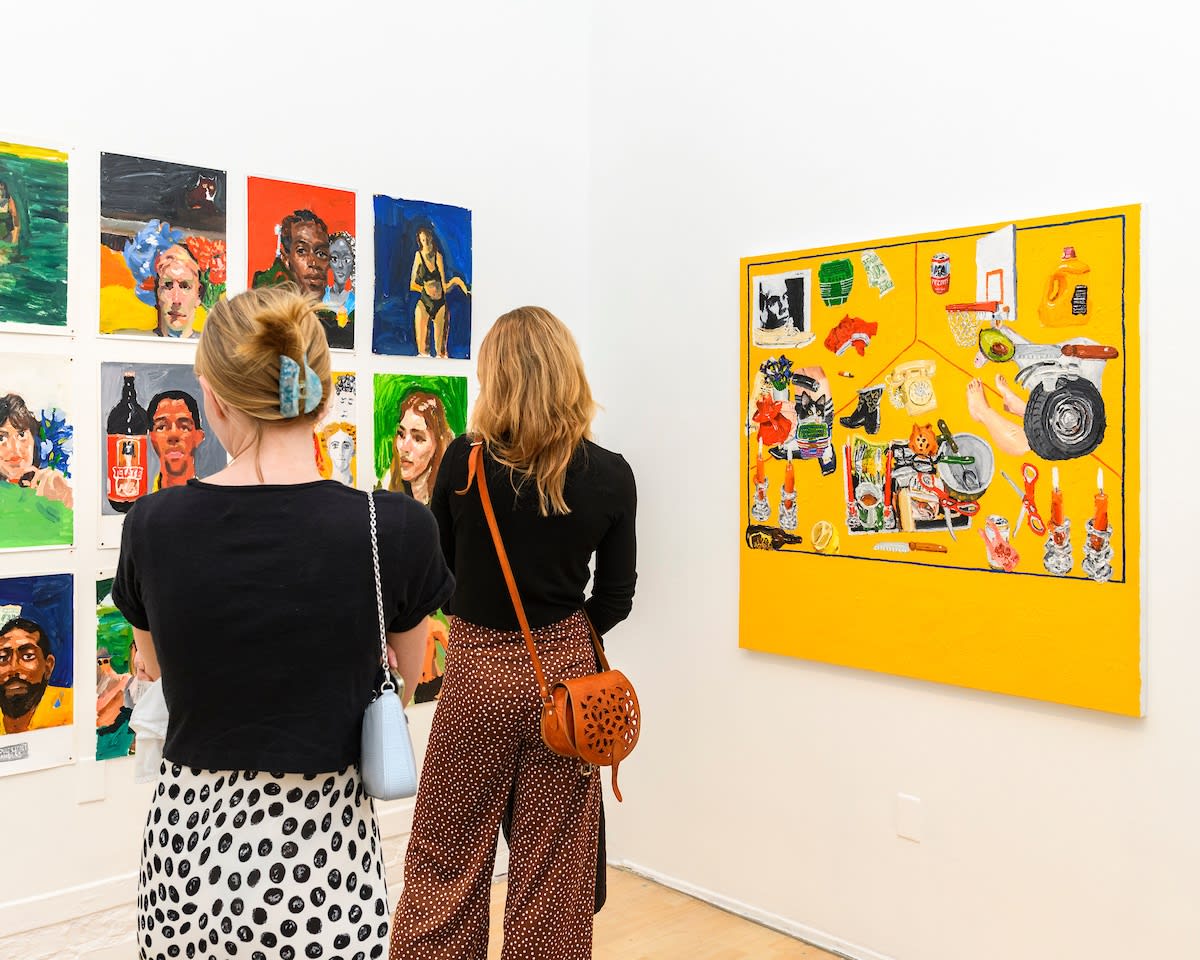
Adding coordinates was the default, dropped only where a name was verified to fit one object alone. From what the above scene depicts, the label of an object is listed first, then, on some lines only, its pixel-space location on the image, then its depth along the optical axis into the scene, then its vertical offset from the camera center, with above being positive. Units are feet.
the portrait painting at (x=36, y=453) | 8.81 +0.17
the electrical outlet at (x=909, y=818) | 9.78 -2.99
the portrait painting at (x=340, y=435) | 10.64 +0.39
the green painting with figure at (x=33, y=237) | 8.73 +1.87
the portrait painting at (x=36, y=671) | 8.82 -1.57
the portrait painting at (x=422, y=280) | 11.03 +1.99
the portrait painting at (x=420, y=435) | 11.06 +0.42
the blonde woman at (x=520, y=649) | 7.79 -1.24
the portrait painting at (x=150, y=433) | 9.33 +0.36
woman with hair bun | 4.82 -0.73
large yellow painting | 8.54 +0.17
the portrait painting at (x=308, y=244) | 10.11 +2.15
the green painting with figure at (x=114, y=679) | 9.31 -1.72
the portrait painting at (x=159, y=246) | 9.27 +1.94
